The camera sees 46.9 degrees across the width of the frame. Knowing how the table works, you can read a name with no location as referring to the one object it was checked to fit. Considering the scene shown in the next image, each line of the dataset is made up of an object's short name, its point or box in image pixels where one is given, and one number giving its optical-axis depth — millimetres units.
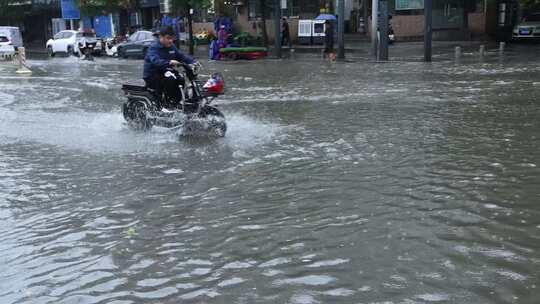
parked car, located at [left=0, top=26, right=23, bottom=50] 41234
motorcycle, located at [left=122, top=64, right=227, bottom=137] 9977
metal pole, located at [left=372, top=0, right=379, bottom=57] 25412
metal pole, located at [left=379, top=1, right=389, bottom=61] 24094
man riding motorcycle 10023
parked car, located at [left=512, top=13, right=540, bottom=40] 33688
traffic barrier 25725
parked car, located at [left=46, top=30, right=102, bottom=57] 38562
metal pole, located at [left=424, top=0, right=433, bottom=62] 23375
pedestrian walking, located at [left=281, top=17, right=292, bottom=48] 35781
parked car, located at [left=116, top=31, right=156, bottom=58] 33594
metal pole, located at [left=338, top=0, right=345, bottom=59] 26450
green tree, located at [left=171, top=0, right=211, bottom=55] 32938
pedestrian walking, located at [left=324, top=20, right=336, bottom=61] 26852
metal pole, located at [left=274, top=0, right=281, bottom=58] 28938
